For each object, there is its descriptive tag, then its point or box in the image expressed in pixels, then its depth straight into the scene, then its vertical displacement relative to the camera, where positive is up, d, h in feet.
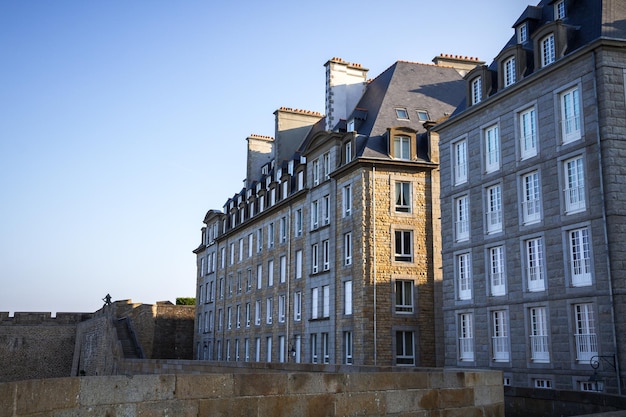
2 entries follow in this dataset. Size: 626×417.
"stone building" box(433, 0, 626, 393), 70.69 +16.97
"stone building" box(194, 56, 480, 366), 108.78 +22.01
